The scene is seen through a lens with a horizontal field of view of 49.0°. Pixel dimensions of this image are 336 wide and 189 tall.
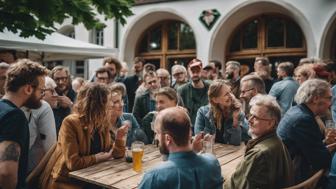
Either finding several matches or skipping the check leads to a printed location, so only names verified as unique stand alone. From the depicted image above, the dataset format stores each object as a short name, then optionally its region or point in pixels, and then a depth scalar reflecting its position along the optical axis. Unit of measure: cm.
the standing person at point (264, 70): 635
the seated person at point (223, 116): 415
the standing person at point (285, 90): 560
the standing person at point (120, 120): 389
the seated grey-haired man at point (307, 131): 306
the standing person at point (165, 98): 432
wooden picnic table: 283
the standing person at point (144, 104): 563
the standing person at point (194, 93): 563
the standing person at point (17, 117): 229
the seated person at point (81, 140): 307
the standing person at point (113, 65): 645
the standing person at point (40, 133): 342
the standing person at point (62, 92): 450
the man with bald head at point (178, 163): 208
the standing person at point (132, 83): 754
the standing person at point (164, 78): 645
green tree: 284
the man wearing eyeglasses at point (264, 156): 257
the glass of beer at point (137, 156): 309
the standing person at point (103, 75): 577
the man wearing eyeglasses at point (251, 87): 464
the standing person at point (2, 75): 382
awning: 594
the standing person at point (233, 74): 636
